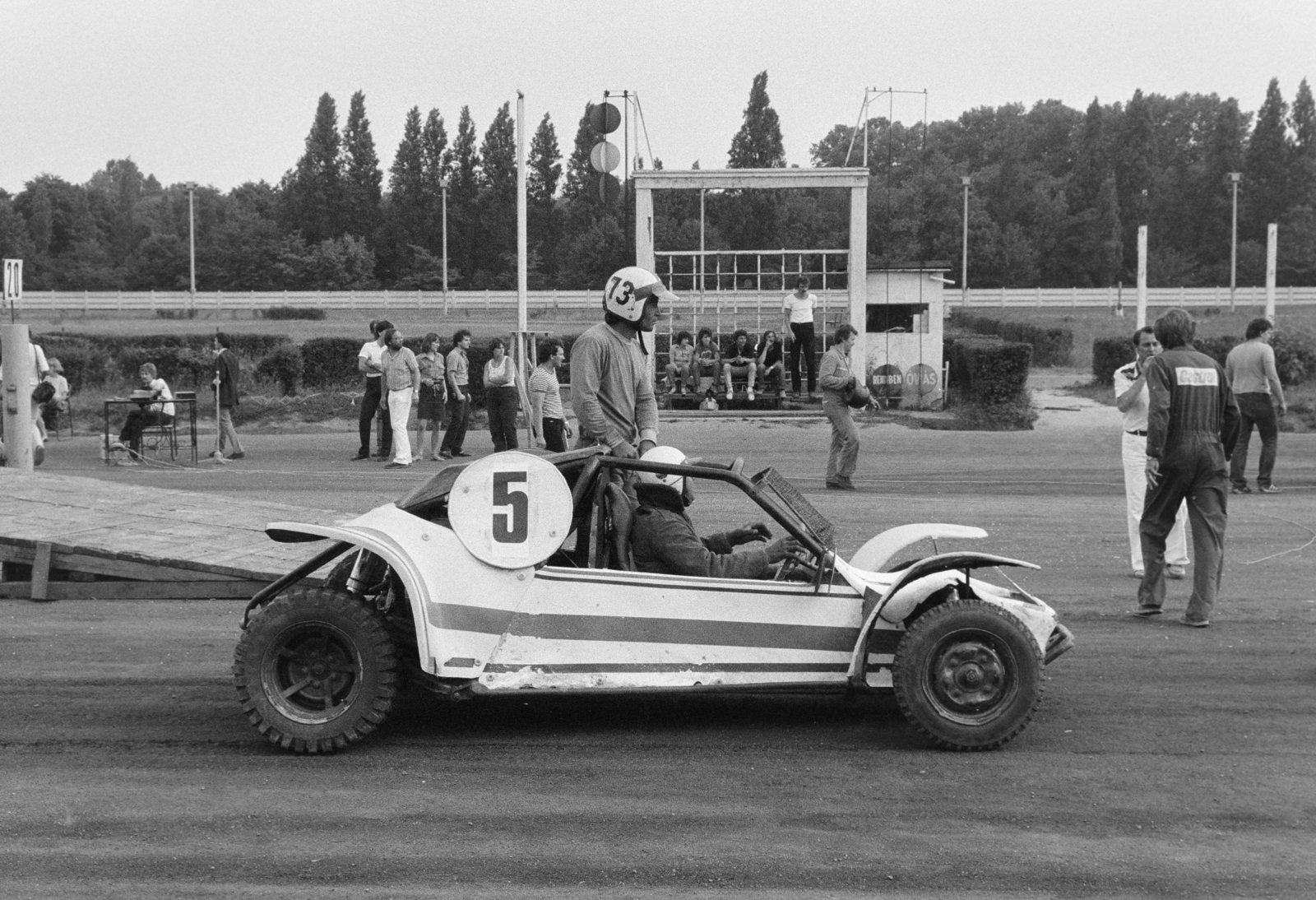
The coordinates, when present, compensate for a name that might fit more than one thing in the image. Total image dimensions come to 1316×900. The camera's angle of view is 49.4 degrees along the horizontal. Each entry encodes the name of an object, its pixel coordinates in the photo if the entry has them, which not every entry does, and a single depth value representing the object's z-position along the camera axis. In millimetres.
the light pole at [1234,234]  67188
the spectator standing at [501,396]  18547
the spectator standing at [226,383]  19141
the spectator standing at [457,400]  19688
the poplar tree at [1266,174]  95250
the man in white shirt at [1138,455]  10328
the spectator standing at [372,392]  19203
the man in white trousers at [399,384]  18234
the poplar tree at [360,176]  83438
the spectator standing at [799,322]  24594
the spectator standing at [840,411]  15875
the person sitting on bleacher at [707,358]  25406
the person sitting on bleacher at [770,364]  25297
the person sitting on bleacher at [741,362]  25016
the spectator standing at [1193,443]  8648
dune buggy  6176
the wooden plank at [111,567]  9375
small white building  26016
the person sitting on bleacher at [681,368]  25438
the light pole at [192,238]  62969
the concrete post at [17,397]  15234
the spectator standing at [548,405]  16859
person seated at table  19531
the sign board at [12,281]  22969
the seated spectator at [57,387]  19906
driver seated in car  6461
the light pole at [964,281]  59403
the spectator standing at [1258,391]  15242
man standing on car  7781
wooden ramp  9375
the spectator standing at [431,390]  18938
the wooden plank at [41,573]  9430
